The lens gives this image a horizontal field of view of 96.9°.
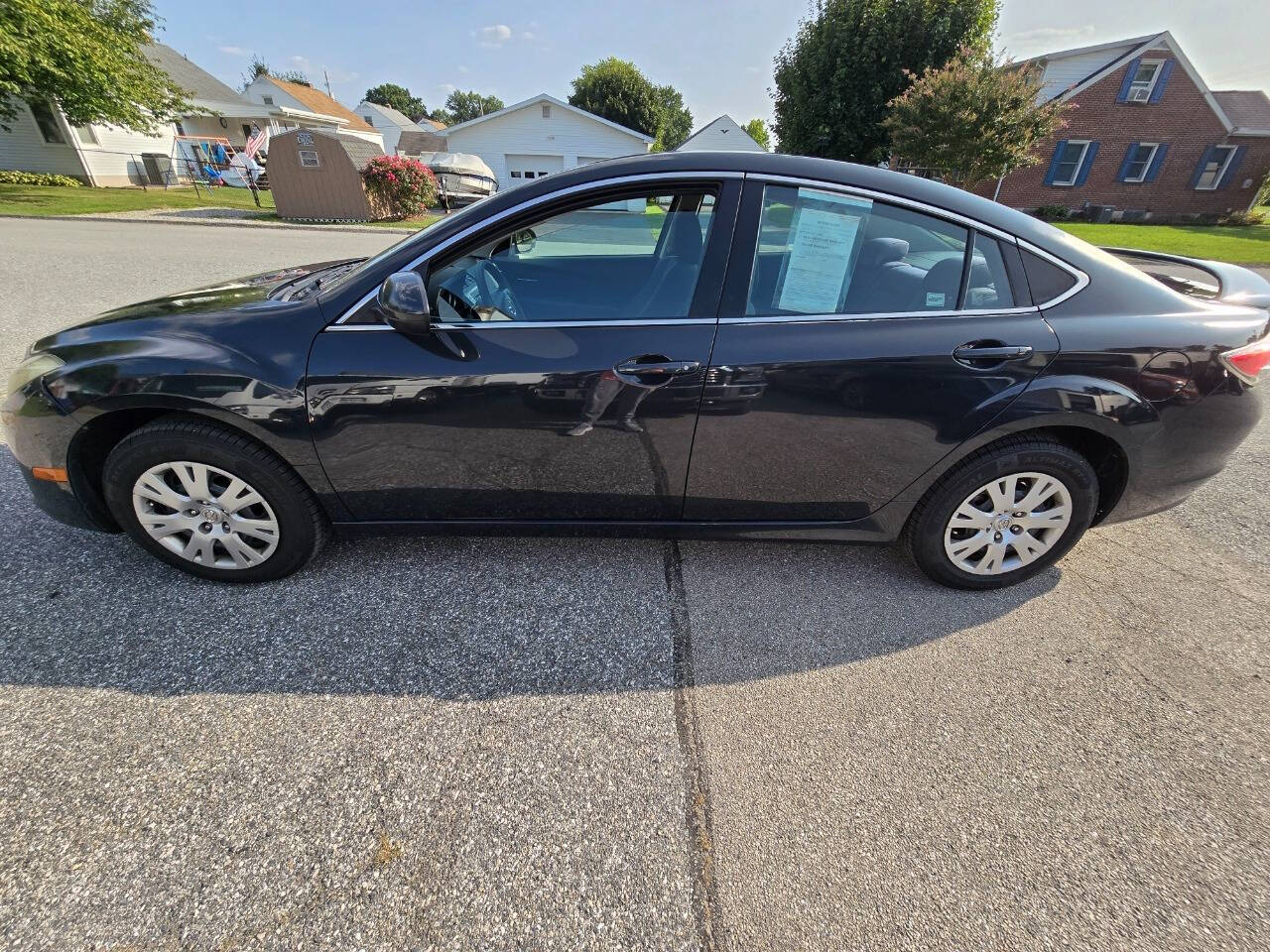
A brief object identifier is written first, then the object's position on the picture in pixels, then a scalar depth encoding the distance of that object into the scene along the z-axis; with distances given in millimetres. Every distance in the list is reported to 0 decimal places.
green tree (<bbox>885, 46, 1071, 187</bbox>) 14453
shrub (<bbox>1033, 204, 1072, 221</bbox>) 23516
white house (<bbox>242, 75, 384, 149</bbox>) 35022
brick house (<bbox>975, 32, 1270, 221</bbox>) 22203
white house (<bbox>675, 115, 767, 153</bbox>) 26828
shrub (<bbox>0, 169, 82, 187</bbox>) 19484
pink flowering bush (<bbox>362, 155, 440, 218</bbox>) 16016
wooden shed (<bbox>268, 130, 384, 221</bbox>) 15359
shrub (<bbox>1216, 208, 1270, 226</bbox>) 23672
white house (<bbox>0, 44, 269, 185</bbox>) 21234
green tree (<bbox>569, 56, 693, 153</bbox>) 41531
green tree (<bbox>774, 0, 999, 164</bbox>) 19500
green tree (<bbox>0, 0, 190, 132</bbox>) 14703
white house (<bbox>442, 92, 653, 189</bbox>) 26516
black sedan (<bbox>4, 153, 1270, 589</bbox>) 2031
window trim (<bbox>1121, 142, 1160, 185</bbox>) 22906
